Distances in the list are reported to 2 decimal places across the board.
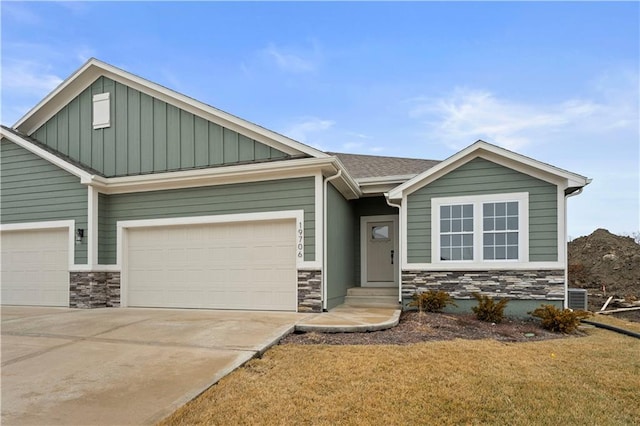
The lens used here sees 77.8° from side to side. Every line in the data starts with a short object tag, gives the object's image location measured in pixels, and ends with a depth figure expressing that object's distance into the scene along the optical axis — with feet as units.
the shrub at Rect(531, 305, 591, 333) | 23.08
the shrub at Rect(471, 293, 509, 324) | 25.05
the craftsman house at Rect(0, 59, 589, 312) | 27.37
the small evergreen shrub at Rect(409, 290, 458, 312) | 27.09
